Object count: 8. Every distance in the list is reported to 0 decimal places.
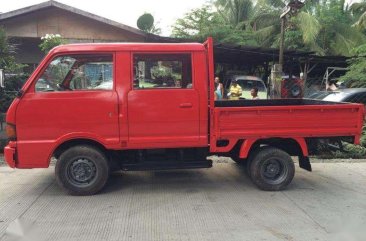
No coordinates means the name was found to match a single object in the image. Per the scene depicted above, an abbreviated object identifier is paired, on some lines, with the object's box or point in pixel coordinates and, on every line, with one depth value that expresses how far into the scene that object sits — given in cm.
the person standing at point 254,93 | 1220
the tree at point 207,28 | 2567
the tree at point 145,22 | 2334
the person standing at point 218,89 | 1319
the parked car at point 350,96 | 1117
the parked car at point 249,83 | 1781
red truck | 619
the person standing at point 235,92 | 1350
